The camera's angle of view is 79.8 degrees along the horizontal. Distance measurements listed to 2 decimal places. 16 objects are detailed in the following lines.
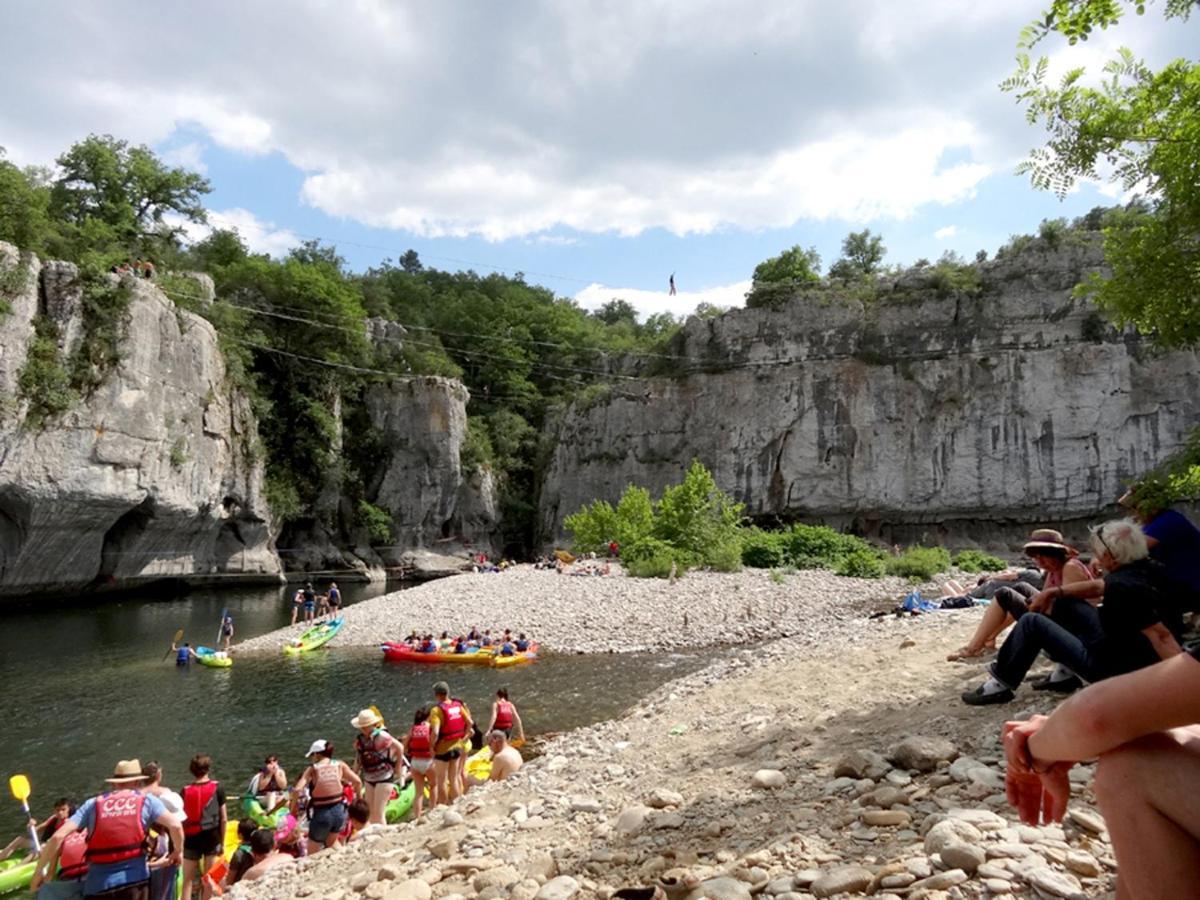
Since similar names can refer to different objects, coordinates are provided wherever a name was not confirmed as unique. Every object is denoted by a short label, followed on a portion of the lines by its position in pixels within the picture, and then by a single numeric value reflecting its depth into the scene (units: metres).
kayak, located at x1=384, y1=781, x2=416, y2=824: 9.27
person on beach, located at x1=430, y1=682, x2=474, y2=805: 9.12
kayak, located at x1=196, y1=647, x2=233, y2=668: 19.08
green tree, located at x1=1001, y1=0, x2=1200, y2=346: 6.01
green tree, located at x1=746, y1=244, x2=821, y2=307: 53.87
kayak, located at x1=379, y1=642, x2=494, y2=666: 18.47
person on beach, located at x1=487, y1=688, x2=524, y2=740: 10.45
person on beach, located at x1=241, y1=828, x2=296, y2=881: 7.27
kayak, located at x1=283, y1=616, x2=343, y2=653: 20.62
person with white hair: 3.30
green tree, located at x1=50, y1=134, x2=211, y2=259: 39.72
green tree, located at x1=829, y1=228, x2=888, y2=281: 59.59
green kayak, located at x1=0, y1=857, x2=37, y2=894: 7.78
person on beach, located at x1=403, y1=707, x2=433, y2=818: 9.21
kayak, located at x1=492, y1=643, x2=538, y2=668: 18.05
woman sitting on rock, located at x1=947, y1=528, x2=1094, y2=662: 5.50
